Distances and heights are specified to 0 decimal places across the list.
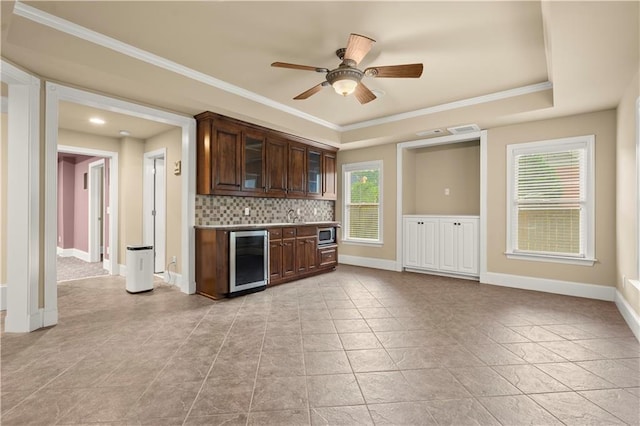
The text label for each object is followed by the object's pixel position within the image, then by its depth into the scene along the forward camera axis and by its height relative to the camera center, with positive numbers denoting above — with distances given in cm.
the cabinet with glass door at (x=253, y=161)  467 +79
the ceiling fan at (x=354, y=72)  263 +135
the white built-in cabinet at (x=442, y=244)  519 -57
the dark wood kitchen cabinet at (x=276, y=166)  508 +77
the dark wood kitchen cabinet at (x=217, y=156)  422 +79
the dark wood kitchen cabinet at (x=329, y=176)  632 +75
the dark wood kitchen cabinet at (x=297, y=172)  550 +74
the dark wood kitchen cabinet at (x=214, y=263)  405 -70
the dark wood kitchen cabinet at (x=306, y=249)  522 -65
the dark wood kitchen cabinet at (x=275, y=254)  473 -67
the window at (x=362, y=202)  638 +21
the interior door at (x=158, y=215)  557 -7
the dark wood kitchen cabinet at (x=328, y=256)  564 -84
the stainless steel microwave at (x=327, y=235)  575 -46
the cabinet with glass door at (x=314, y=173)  595 +77
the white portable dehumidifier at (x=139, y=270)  436 -84
